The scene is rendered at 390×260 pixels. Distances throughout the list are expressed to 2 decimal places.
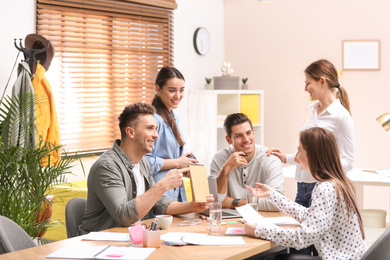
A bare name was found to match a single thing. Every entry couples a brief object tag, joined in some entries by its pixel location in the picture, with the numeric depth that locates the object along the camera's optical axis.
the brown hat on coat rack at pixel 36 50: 4.32
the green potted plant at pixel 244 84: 6.54
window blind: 5.01
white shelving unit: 6.25
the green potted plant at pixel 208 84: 6.45
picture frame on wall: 6.32
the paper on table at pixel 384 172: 5.05
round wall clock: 6.48
